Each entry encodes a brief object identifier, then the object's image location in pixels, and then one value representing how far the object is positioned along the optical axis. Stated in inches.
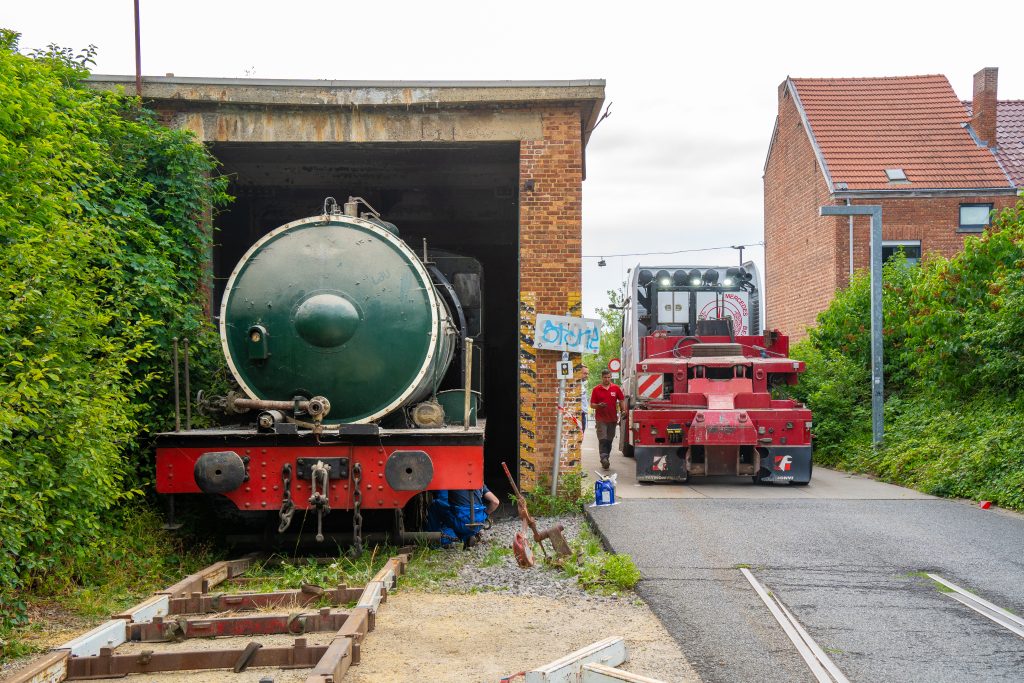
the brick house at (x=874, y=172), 957.8
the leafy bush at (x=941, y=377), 473.7
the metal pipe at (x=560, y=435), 427.2
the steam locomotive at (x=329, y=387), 287.6
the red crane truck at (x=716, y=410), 501.0
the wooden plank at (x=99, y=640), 186.7
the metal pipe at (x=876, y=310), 569.9
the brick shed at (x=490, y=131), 423.5
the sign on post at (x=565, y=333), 429.4
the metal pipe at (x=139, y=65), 400.8
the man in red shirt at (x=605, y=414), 611.5
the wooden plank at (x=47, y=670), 165.9
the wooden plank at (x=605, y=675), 173.3
